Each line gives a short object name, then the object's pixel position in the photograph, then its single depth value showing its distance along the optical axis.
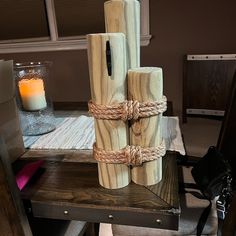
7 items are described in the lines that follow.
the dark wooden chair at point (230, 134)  1.13
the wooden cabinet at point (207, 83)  1.80
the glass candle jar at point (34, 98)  1.12
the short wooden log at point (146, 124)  0.58
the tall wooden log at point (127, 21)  0.58
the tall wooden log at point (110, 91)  0.56
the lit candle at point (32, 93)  1.12
